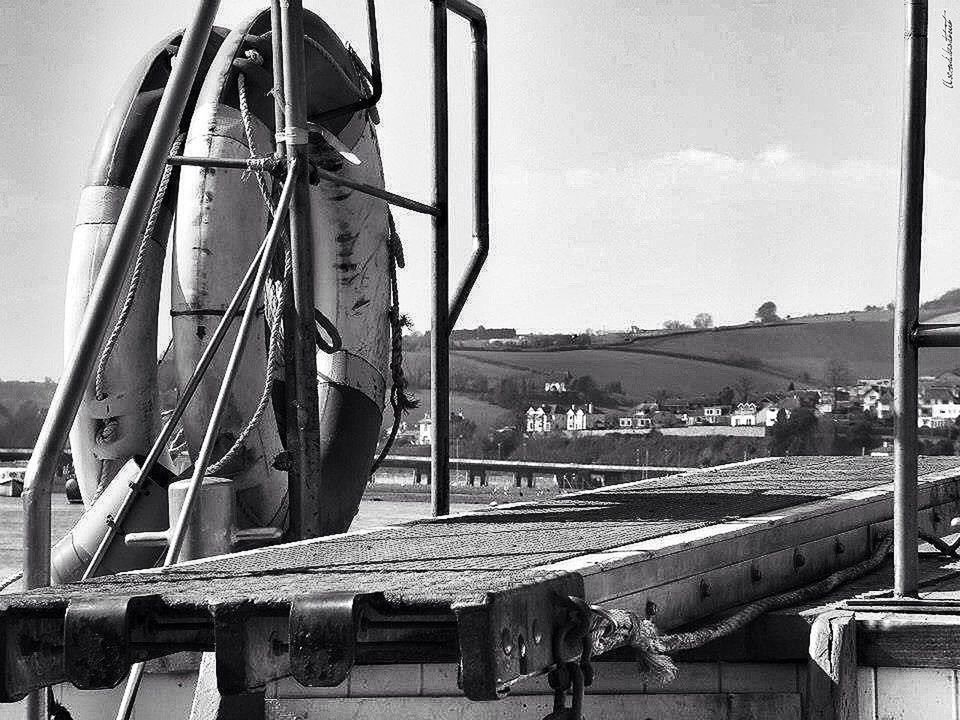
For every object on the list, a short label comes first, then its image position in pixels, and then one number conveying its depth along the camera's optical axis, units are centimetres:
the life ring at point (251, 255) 668
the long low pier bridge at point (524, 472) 3231
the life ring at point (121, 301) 726
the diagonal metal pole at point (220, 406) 427
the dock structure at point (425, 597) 282
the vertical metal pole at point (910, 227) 350
